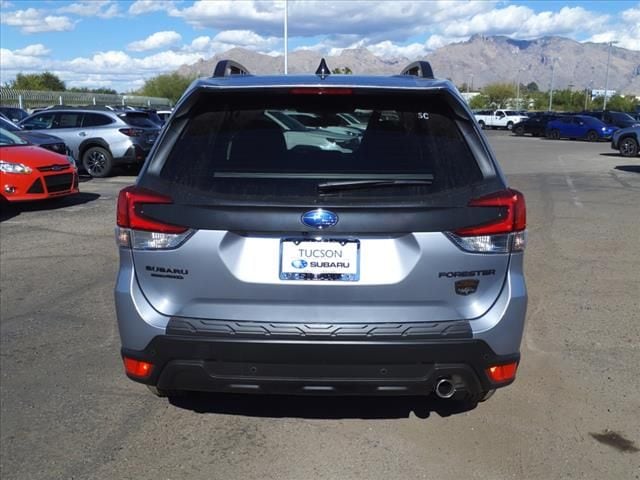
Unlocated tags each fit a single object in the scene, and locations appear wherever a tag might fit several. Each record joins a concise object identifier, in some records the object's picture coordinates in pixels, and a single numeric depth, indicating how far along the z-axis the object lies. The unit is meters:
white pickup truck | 56.62
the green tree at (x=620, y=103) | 89.81
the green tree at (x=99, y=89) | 75.34
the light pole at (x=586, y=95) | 97.60
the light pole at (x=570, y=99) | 101.22
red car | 10.82
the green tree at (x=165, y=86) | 76.38
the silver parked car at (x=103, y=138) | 16.53
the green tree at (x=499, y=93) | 104.56
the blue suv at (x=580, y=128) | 37.56
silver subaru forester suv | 3.04
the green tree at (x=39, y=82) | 66.66
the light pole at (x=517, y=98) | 97.44
